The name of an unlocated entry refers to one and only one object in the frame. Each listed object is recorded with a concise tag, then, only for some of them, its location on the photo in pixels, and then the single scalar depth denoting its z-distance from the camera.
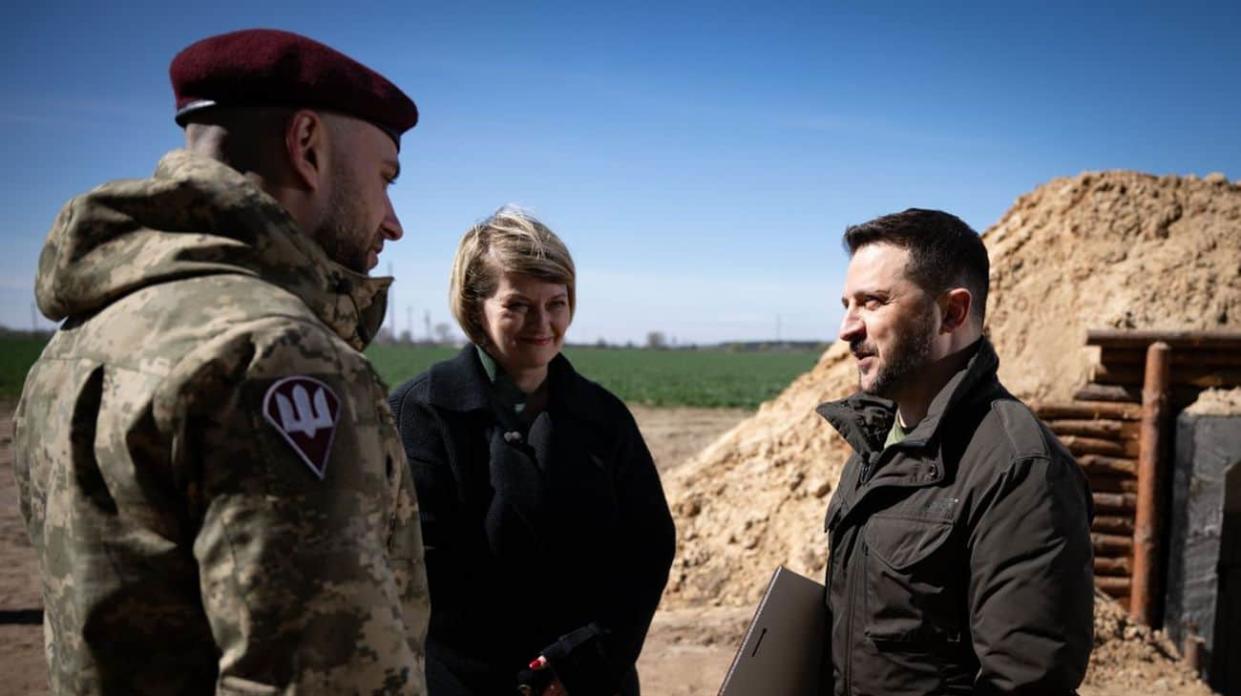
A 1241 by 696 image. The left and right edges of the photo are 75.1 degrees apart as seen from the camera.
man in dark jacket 1.79
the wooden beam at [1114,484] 6.12
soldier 1.09
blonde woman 2.40
